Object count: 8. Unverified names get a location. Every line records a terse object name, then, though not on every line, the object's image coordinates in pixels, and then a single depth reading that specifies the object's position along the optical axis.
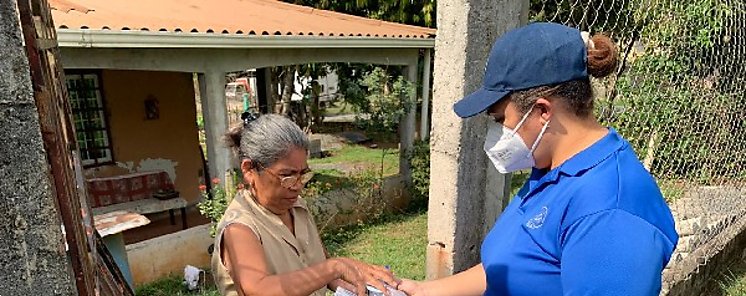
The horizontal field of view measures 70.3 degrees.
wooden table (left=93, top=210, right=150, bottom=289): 3.96
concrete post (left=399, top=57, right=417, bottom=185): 8.22
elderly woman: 1.67
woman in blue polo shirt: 1.13
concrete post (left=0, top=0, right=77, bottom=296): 0.82
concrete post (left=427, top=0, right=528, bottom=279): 1.68
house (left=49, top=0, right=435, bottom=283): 5.15
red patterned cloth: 7.12
